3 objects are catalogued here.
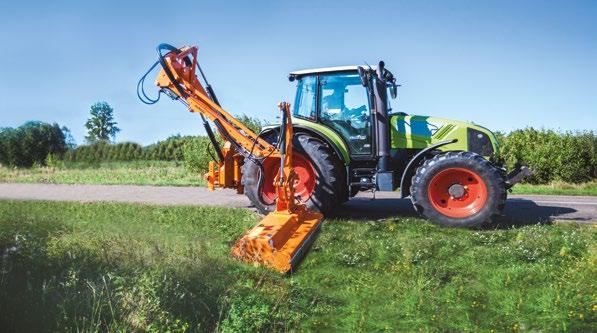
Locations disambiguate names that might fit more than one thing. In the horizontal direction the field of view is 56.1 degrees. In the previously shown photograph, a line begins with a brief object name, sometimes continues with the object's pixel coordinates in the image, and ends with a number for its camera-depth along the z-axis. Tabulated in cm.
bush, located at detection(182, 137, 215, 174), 2028
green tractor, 834
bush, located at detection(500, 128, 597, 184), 1752
